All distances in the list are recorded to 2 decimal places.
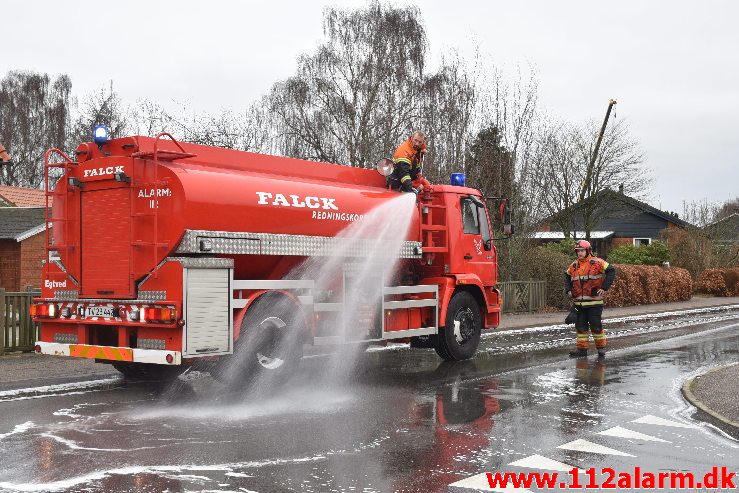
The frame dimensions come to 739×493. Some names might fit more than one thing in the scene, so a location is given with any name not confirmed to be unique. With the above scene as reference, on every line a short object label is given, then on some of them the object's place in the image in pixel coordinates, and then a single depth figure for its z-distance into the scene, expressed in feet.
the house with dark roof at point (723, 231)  126.82
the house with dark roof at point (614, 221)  119.24
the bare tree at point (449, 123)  78.44
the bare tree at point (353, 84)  99.86
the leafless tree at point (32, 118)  165.99
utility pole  106.22
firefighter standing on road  41.63
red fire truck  28.04
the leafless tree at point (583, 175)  119.34
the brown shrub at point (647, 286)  85.51
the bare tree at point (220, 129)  97.14
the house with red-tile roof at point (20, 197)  100.94
